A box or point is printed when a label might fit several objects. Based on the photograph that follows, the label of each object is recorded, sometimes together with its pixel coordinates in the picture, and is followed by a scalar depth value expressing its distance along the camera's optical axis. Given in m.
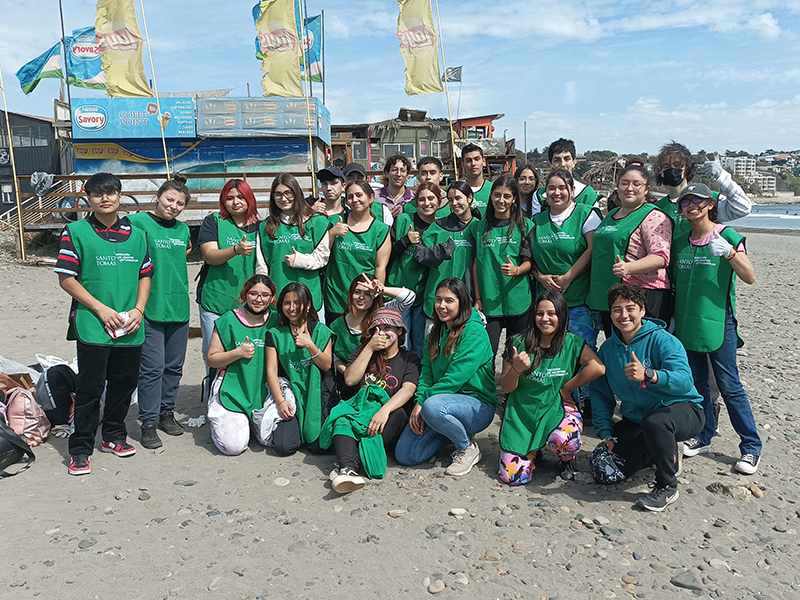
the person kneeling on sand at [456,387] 4.32
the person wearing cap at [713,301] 4.14
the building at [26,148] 34.25
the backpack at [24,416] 4.77
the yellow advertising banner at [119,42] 12.55
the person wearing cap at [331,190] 5.51
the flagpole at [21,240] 15.85
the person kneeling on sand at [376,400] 4.23
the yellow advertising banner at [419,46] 12.04
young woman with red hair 5.01
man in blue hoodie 3.71
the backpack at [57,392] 4.88
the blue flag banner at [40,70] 17.84
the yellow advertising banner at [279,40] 14.11
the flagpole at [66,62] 18.00
